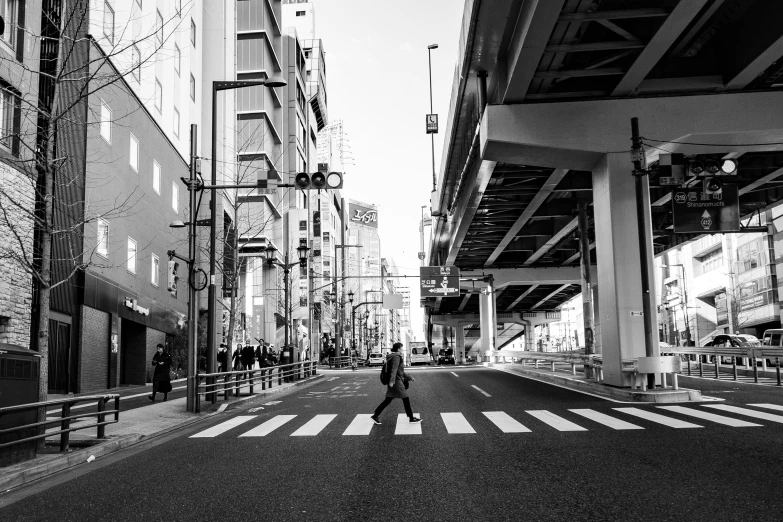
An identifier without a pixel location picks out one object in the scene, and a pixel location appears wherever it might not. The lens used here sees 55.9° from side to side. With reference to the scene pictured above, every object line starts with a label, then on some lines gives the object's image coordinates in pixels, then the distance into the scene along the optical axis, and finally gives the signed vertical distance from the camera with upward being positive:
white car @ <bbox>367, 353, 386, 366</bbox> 63.38 -1.34
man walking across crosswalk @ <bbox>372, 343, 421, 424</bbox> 14.94 -0.78
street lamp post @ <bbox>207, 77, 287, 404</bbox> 19.52 +2.69
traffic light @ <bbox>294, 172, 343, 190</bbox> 17.09 +3.91
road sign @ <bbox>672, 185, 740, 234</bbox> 22.50 +3.85
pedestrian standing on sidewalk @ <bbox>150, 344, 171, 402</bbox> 21.47 -0.83
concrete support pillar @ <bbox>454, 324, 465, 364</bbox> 95.19 +0.13
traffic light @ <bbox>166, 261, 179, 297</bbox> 34.94 +3.38
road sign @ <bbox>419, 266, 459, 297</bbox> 51.50 +4.29
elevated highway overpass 17.39 +6.94
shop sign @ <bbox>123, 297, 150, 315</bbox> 29.02 +1.77
